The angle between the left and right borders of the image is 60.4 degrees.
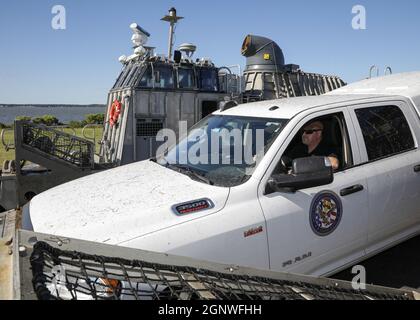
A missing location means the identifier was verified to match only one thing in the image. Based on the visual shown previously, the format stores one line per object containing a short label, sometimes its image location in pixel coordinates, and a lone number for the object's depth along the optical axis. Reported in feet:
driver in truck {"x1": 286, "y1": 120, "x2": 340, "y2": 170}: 11.51
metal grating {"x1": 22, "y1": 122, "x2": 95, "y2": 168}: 24.39
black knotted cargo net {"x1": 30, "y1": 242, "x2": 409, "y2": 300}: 6.14
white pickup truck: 8.36
